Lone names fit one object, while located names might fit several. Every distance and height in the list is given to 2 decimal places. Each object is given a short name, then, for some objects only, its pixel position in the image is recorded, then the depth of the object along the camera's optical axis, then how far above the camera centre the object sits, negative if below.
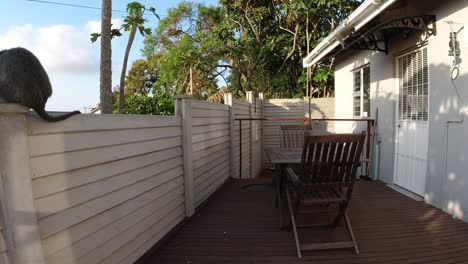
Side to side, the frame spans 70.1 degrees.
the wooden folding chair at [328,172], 2.69 -0.47
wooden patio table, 3.28 -0.43
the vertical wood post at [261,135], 9.92 -0.53
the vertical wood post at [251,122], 7.93 -0.12
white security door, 4.21 -0.10
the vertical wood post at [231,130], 5.84 -0.22
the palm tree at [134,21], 4.87 +1.49
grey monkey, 1.53 +0.19
